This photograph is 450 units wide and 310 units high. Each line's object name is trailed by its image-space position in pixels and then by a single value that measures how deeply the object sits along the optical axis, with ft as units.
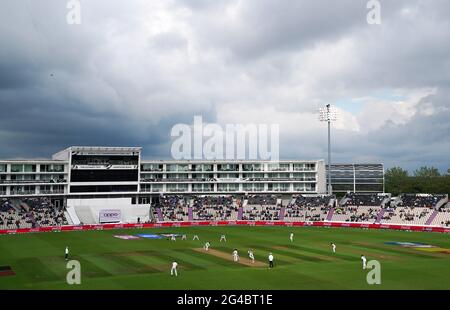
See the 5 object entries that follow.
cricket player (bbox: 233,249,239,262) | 140.95
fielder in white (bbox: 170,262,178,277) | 116.55
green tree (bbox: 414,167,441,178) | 596.37
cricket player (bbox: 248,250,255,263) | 139.71
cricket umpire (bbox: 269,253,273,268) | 128.88
